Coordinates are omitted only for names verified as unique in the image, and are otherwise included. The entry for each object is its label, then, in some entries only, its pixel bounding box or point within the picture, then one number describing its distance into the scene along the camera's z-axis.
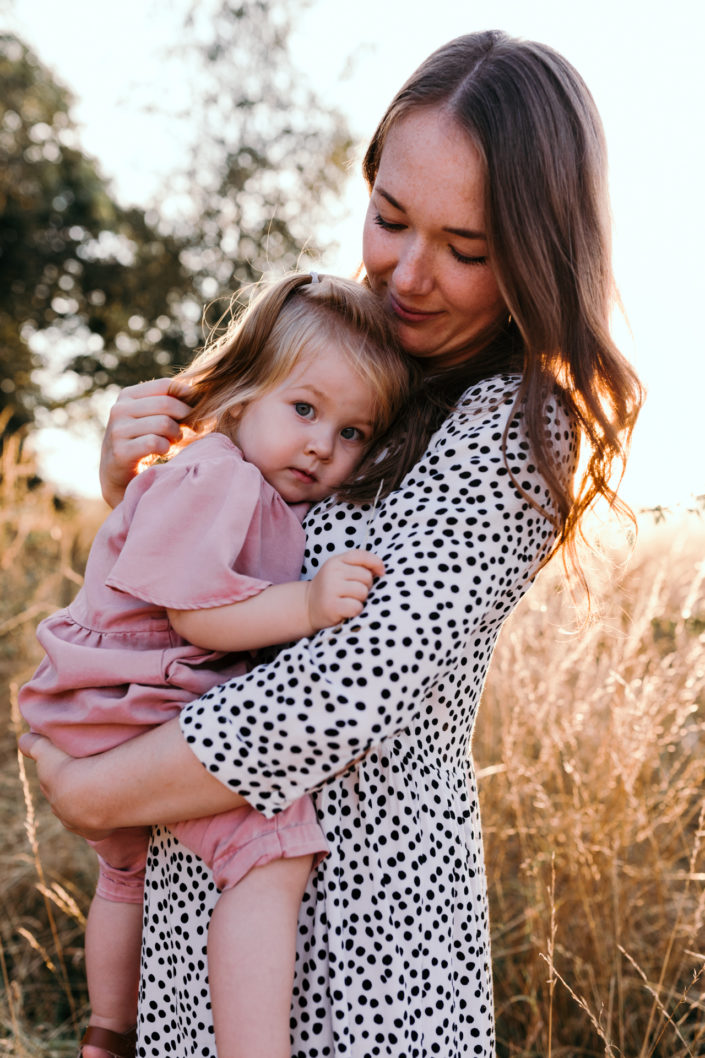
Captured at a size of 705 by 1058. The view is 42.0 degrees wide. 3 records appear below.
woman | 1.16
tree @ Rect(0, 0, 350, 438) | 8.62
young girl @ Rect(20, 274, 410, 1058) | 1.20
